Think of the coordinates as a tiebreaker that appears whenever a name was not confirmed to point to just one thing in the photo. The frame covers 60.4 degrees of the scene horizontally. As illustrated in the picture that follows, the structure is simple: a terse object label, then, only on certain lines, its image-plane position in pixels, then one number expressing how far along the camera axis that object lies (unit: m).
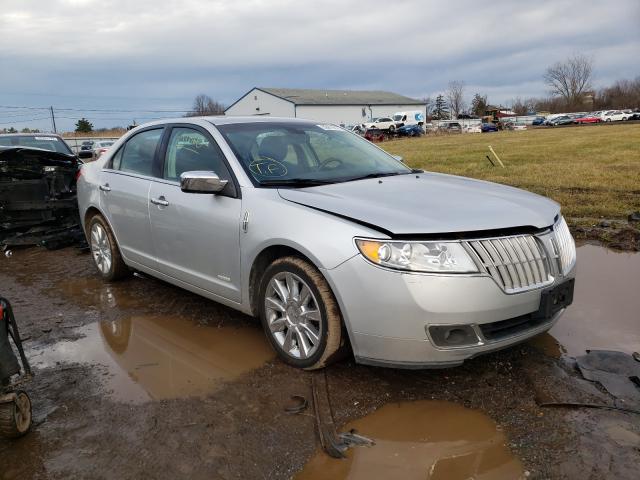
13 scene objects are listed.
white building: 72.94
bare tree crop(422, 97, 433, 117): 112.45
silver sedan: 2.96
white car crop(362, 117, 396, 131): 54.16
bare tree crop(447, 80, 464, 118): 108.19
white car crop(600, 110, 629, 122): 62.24
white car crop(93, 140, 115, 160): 27.78
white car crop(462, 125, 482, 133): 58.41
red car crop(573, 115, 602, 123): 61.81
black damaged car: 7.73
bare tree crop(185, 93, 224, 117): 89.62
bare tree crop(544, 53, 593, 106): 99.41
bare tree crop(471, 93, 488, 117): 103.04
